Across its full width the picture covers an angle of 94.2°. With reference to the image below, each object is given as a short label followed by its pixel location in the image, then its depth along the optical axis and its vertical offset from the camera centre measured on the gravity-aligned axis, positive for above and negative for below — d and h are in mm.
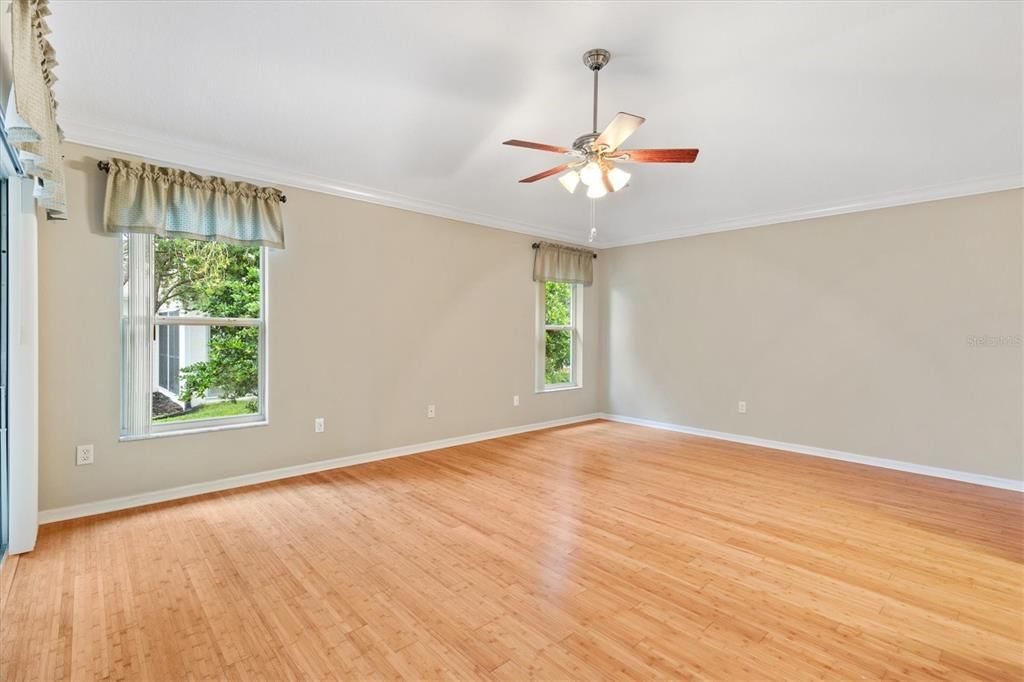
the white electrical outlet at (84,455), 3053 -743
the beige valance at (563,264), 5863 +957
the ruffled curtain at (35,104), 1638 +873
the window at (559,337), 6006 +18
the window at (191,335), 3256 +35
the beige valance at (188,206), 3137 +956
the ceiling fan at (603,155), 2402 +1018
